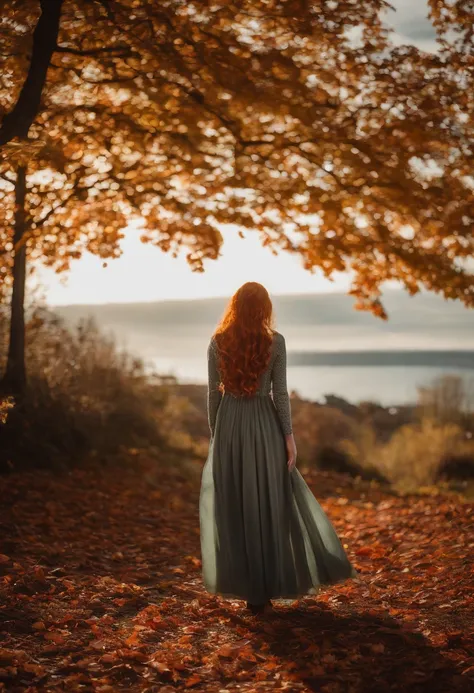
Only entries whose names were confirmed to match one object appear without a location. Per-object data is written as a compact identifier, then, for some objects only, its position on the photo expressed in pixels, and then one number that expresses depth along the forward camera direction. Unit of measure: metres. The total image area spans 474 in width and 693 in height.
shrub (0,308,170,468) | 9.37
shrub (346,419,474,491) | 16.95
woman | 4.71
